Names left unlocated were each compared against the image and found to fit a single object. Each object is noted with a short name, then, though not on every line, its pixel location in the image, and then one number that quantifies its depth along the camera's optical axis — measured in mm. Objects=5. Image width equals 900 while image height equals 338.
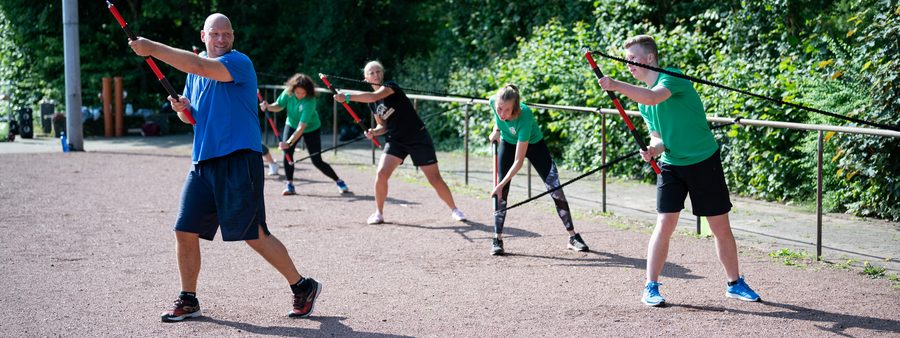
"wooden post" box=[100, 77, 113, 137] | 18953
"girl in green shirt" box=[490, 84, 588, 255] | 7492
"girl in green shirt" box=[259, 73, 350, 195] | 11391
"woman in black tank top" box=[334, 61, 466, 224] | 9305
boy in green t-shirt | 5719
